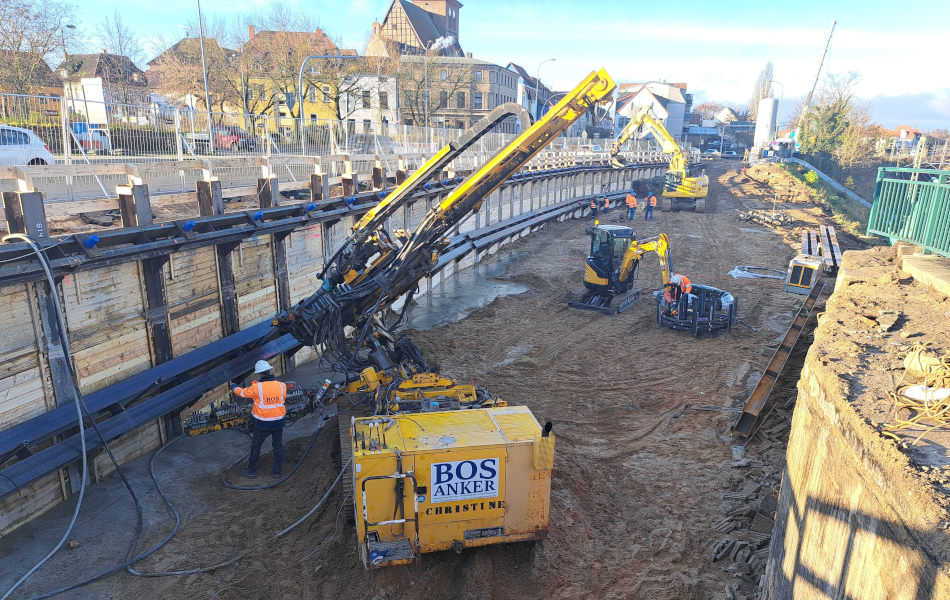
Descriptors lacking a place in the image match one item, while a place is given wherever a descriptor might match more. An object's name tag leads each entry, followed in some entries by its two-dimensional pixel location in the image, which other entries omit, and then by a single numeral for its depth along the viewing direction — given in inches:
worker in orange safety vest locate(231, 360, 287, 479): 336.8
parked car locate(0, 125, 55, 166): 440.8
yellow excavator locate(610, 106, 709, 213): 1494.8
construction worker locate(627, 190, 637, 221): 1294.3
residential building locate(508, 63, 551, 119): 2920.8
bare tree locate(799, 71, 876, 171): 2001.7
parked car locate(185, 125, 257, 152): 594.1
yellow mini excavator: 693.3
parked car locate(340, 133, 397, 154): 883.4
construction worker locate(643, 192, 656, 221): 1349.4
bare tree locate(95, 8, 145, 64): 1469.0
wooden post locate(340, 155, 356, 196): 613.6
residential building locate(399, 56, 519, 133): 1883.6
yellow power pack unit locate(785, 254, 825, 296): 770.2
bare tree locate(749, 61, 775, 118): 4151.1
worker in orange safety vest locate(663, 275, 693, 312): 621.9
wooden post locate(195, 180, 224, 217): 432.5
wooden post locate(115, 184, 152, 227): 372.8
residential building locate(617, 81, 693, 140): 3513.8
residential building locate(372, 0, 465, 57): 2748.5
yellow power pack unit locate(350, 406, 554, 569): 239.6
